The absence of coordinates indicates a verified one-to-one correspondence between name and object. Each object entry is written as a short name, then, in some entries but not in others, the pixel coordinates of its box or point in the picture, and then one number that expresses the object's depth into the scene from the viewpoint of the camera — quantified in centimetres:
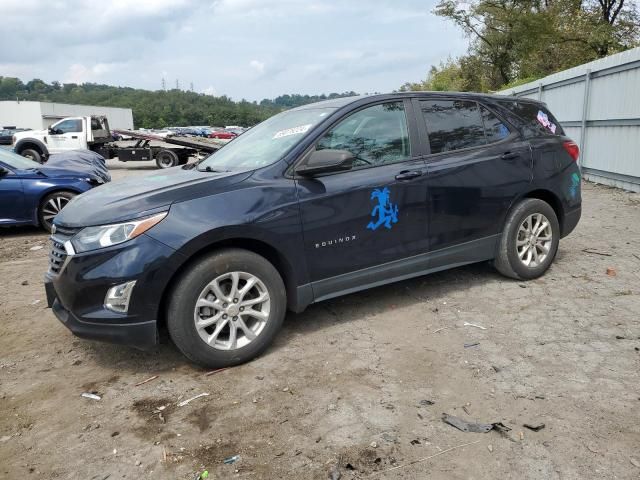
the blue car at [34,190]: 767
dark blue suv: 326
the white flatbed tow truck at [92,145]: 1880
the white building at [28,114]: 6518
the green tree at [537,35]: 2586
